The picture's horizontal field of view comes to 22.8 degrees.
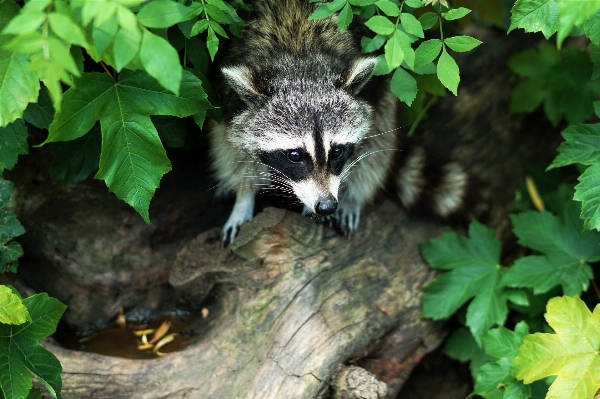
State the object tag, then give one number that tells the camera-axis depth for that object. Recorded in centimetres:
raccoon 153
